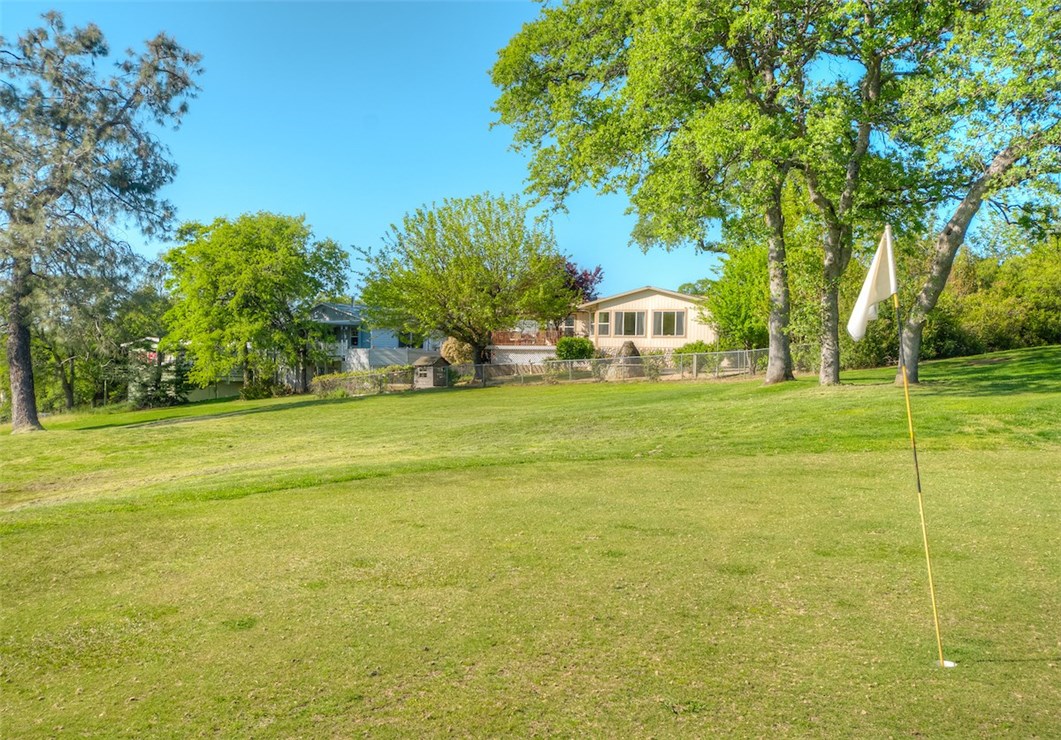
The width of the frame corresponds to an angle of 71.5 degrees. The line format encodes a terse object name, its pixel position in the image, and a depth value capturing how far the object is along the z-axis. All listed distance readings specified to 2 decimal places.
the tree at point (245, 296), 47.34
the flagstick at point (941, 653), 4.43
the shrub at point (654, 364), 40.72
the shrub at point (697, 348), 43.97
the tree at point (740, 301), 41.16
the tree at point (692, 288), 96.59
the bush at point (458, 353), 55.06
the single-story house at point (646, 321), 50.84
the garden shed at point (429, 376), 46.97
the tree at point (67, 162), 27.92
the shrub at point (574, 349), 50.78
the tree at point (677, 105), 20.59
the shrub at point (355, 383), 43.84
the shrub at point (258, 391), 49.28
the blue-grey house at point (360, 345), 58.69
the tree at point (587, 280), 71.46
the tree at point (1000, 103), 16.56
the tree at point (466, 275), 47.56
